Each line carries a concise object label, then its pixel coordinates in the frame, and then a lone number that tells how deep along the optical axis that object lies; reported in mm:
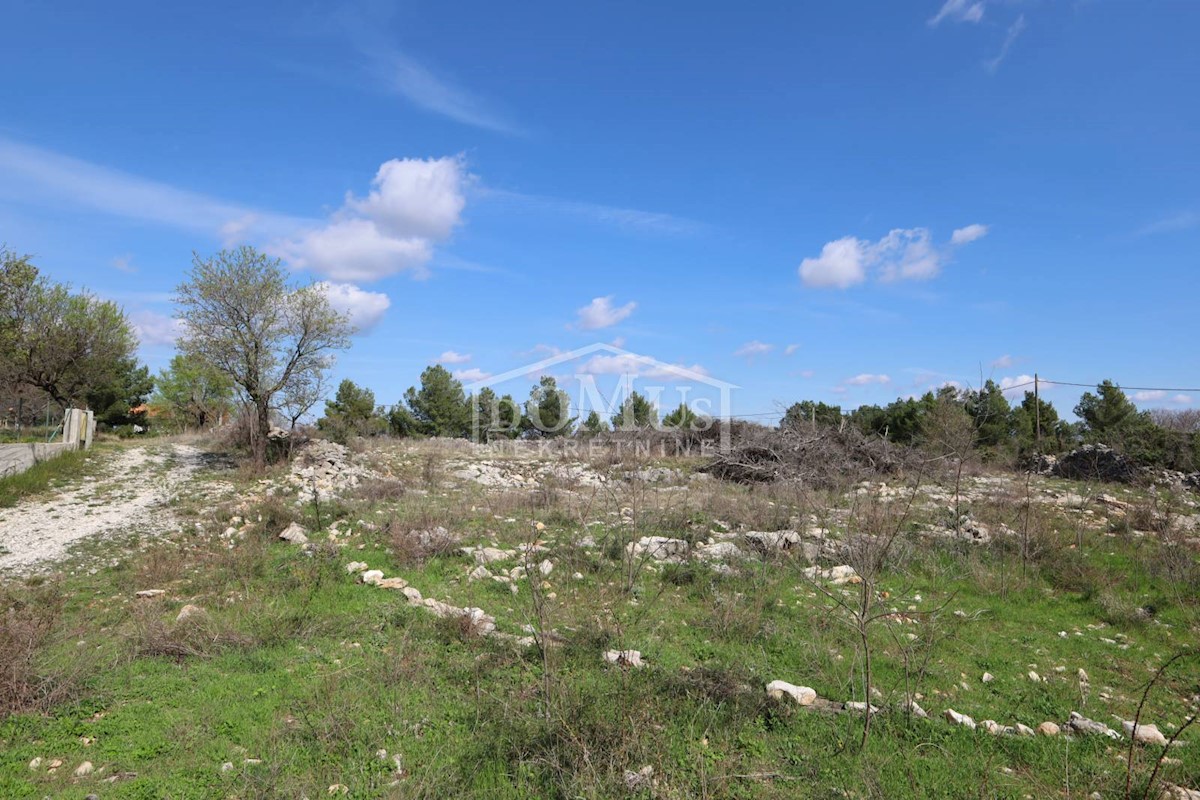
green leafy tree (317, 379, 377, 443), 36938
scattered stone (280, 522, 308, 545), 9031
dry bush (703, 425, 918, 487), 15273
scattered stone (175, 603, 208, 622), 5789
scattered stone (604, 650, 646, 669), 4857
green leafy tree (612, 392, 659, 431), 30650
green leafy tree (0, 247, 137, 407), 21219
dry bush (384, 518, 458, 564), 8141
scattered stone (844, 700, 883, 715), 4363
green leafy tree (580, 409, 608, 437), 30367
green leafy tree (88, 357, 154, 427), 30167
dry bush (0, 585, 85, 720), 4246
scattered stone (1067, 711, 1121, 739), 4184
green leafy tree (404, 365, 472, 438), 37594
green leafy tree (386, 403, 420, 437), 37375
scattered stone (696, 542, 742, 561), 8464
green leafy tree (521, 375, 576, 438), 36156
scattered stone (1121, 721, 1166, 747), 4043
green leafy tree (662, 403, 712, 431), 24703
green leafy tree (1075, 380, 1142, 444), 24378
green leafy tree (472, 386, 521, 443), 38594
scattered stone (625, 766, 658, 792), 3392
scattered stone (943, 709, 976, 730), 4254
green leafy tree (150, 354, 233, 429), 35031
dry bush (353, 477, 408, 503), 12305
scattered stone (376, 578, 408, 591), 7164
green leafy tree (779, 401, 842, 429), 18047
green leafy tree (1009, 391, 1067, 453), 25969
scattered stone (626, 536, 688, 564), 8562
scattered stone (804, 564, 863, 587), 7652
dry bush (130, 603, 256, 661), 5266
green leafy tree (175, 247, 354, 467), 17047
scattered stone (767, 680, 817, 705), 4574
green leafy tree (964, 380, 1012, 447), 24984
